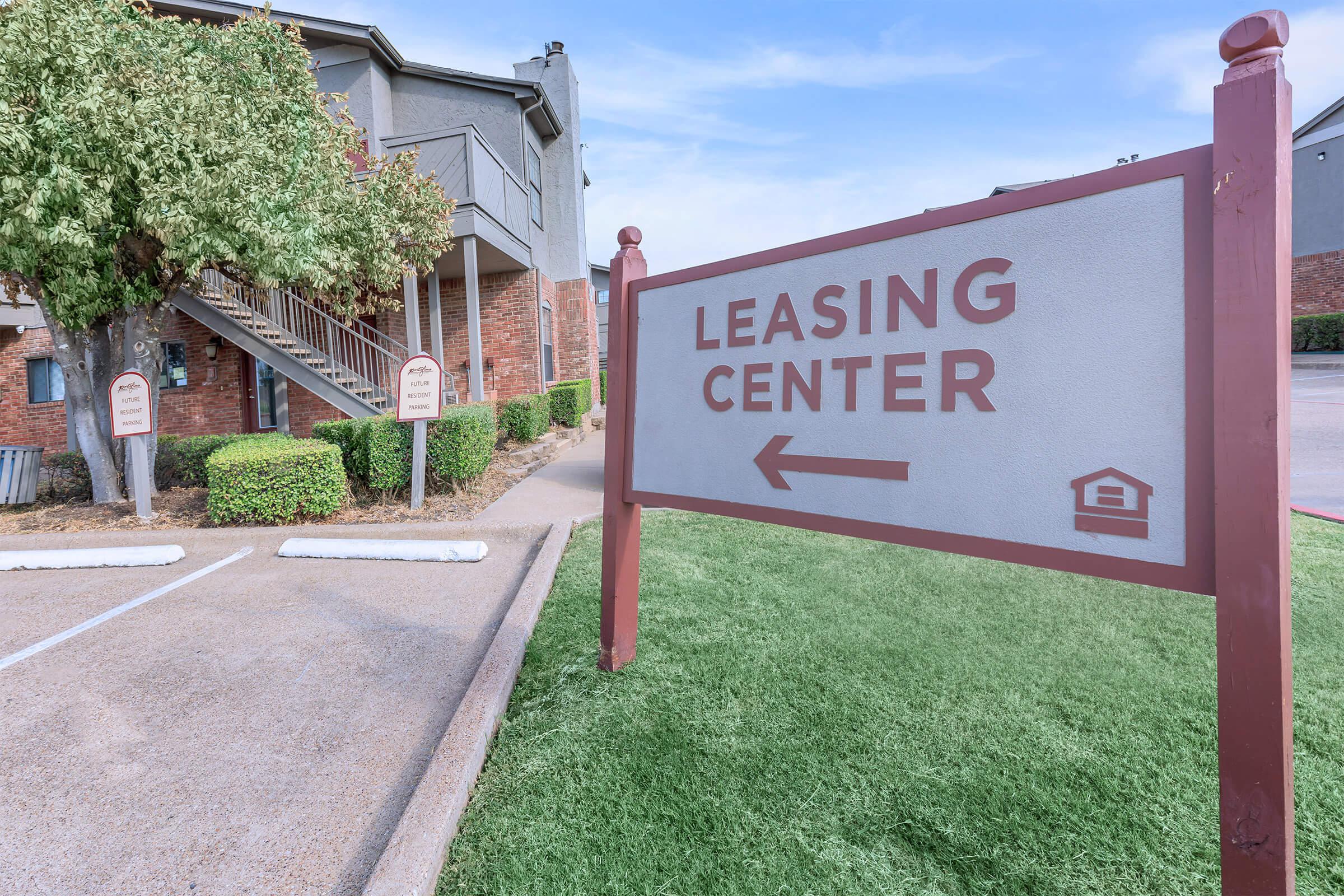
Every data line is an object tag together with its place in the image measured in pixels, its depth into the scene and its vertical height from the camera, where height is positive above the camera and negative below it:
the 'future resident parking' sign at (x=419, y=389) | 6.21 +0.52
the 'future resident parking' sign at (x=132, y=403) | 6.23 +0.44
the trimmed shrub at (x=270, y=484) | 5.79 -0.37
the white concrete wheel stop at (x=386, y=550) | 4.79 -0.84
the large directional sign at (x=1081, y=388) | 1.25 +0.12
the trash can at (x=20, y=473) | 7.54 -0.29
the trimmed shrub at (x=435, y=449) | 6.58 -0.07
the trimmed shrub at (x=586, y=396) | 13.92 +1.01
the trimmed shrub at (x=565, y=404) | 12.62 +0.72
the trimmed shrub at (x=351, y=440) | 6.86 +0.04
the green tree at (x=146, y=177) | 5.59 +2.63
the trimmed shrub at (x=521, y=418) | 10.06 +0.36
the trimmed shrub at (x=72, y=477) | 8.11 -0.39
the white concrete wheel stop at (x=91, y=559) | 5.03 -0.89
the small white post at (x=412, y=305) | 10.23 +2.27
